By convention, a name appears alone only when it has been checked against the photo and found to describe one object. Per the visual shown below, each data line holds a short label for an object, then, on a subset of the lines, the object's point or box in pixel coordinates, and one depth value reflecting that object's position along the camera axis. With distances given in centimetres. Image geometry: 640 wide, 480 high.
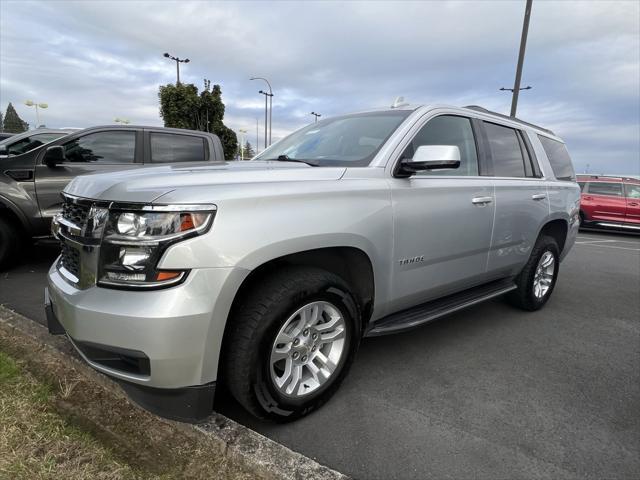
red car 1223
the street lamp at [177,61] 2902
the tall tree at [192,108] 2777
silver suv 171
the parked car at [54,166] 473
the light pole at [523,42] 1110
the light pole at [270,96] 3071
